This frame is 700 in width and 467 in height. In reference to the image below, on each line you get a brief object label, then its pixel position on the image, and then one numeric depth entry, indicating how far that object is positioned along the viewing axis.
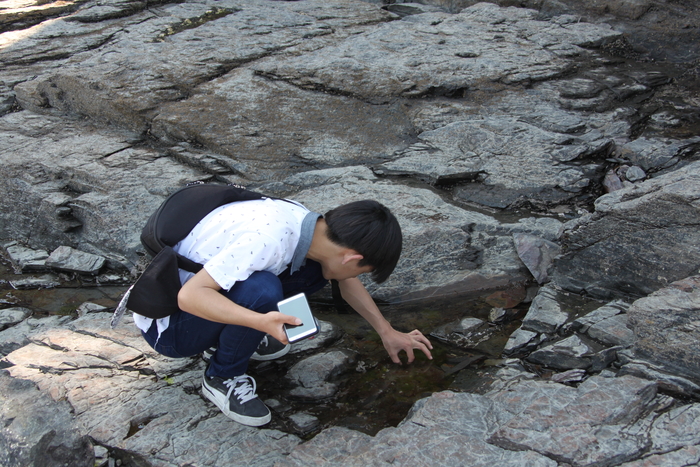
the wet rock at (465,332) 2.51
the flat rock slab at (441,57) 4.79
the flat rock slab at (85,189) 3.45
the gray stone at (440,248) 2.89
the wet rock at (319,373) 2.23
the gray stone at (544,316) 2.43
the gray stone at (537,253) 2.85
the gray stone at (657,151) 3.59
